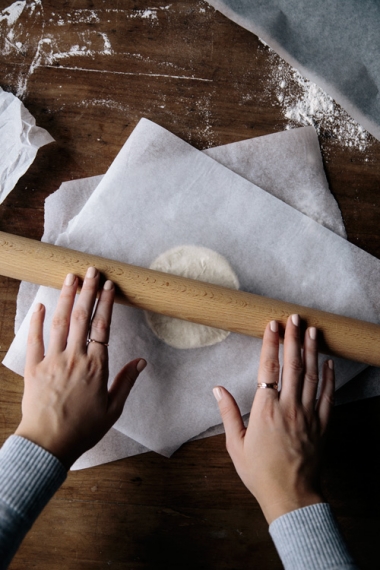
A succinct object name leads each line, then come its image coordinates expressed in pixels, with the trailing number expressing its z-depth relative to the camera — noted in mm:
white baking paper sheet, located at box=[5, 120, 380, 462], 709
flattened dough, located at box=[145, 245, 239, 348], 712
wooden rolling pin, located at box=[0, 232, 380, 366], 619
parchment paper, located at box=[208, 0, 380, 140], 751
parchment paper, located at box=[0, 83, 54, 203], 725
